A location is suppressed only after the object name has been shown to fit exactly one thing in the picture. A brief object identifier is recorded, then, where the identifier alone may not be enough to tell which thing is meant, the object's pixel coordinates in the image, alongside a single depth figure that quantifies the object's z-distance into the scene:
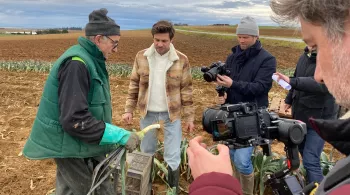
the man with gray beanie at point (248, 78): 3.26
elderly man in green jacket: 2.25
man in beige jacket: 3.62
